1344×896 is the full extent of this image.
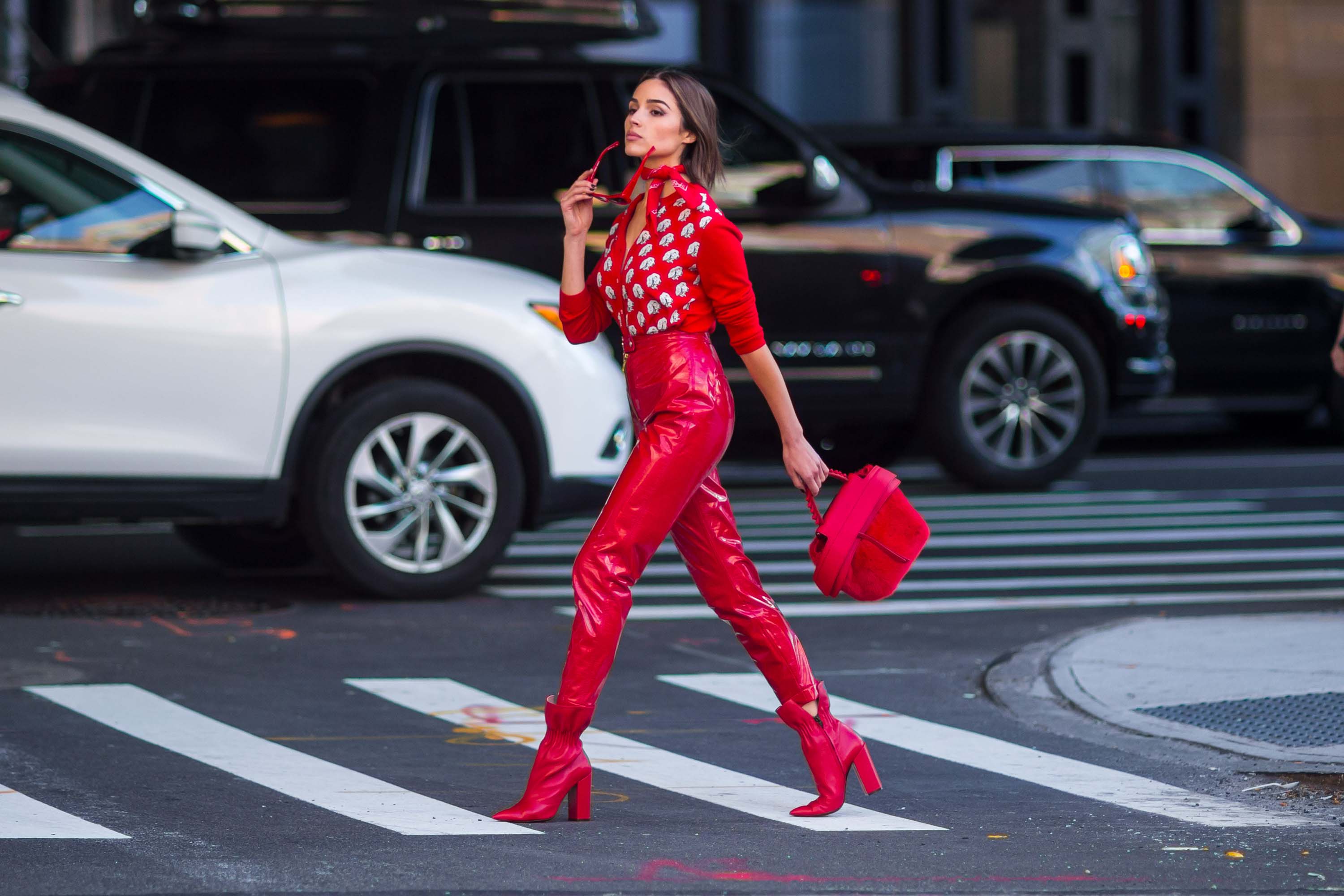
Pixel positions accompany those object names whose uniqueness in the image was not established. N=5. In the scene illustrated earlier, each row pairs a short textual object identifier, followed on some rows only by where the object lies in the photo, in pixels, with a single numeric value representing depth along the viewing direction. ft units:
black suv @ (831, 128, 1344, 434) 80.03
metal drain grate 35.80
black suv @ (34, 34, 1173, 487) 61.72
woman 29.85
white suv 47.57
